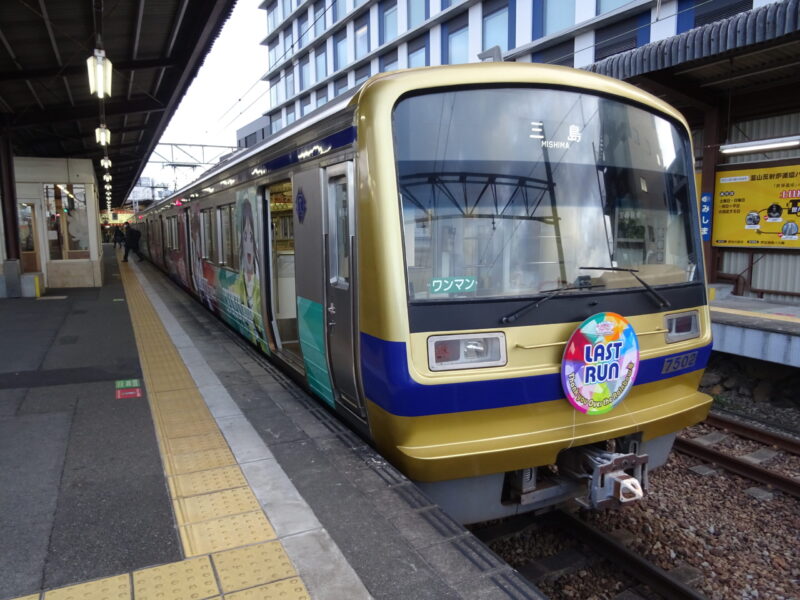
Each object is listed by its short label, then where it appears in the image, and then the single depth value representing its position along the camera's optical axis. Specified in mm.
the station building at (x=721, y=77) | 8328
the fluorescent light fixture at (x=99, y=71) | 6984
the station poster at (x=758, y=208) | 9367
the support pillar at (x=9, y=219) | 11711
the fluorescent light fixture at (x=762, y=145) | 7336
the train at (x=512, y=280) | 3062
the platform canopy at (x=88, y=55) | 7555
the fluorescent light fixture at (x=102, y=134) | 10617
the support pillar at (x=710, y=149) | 10242
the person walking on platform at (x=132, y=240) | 27031
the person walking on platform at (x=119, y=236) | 30562
